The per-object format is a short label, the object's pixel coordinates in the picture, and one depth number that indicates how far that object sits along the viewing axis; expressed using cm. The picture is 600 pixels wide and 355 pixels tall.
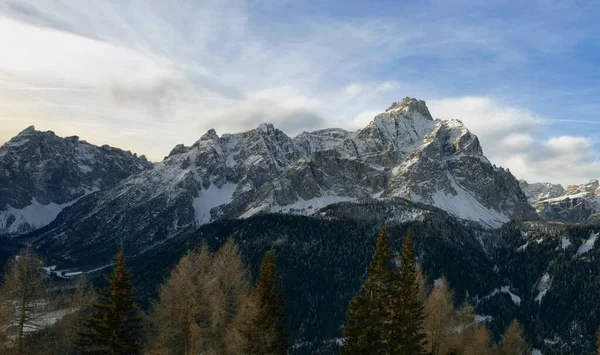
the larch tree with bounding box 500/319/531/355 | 10881
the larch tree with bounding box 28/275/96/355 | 6238
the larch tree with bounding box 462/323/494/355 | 8494
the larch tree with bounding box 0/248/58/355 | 4294
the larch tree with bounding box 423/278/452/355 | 7075
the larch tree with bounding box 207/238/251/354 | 4955
